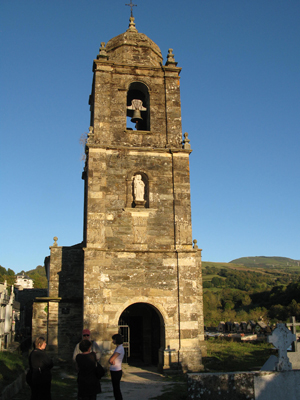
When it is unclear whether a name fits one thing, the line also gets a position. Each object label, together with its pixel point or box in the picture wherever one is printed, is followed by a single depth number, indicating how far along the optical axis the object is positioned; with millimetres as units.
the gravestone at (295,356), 7766
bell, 15581
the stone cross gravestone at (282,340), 6535
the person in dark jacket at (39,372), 5797
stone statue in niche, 13945
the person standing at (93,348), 6058
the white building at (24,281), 68425
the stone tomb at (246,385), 5828
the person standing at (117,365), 6758
